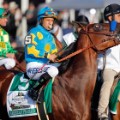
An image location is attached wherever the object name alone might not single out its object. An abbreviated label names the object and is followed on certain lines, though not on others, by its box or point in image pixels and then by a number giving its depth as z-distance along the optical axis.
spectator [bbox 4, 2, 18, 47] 34.95
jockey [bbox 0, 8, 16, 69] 21.02
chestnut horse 17.95
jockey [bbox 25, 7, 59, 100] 18.25
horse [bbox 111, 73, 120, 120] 18.87
